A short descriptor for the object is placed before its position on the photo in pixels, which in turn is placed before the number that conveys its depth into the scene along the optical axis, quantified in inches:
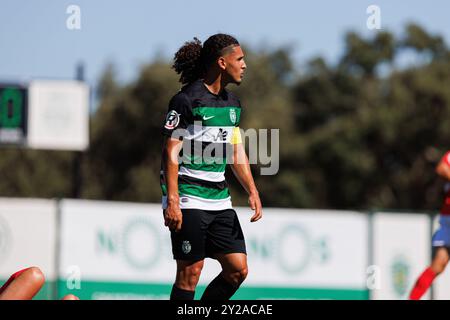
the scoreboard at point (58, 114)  1061.3
